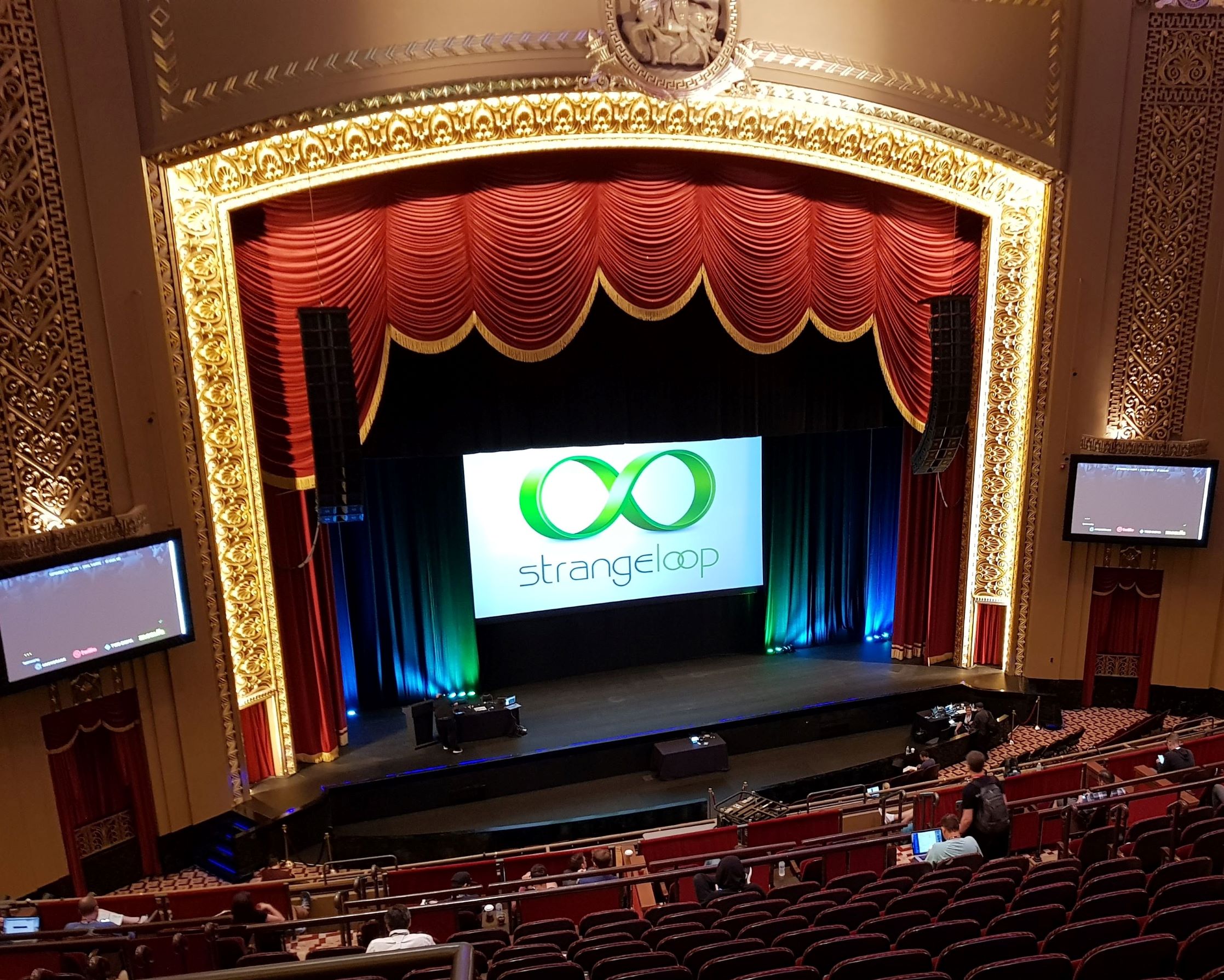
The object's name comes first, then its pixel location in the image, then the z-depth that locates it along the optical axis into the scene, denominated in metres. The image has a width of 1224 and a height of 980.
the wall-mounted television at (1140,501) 9.08
